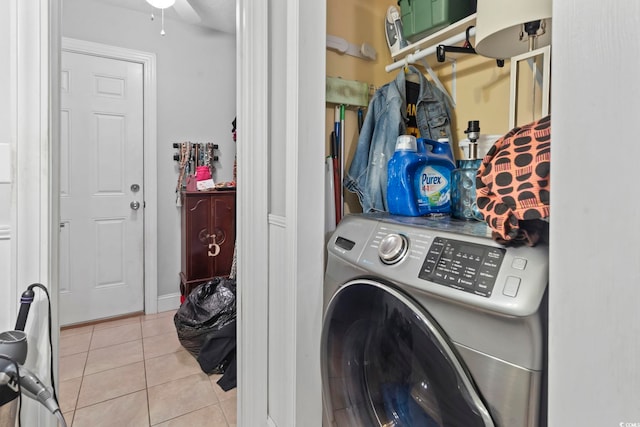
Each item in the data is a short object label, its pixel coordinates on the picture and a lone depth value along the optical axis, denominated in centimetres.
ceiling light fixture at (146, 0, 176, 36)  195
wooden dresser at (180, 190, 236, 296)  260
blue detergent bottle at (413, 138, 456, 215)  99
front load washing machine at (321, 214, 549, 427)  52
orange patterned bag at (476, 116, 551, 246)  53
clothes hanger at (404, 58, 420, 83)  127
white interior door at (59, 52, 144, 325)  247
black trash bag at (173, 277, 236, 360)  198
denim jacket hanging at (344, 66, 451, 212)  118
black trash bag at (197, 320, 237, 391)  188
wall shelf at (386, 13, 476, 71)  109
